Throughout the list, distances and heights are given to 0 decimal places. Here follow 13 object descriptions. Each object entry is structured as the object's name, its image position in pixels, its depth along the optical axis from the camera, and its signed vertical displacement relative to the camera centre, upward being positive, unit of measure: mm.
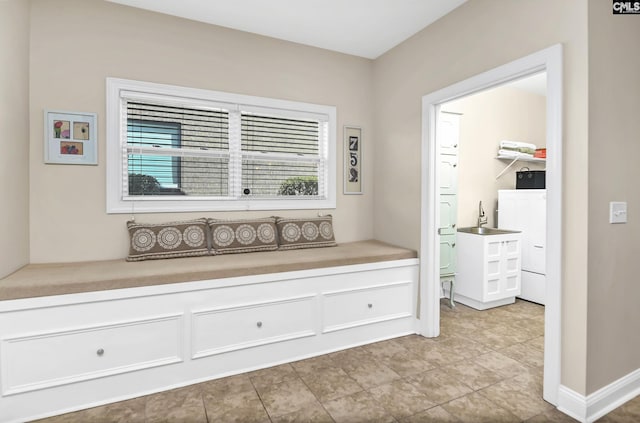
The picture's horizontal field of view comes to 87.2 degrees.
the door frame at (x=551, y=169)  1933 +238
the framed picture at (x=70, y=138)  2477 +520
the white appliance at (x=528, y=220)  3863 -127
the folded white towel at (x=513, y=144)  4430 +867
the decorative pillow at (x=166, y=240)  2621 -263
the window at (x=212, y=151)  2740 +518
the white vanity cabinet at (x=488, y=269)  3646 -670
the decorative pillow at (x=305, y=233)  3166 -239
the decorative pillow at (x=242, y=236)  2875 -245
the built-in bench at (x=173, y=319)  1905 -756
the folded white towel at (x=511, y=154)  4414 +738
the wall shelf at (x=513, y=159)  4485 +680
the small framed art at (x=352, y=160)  3604 +526
